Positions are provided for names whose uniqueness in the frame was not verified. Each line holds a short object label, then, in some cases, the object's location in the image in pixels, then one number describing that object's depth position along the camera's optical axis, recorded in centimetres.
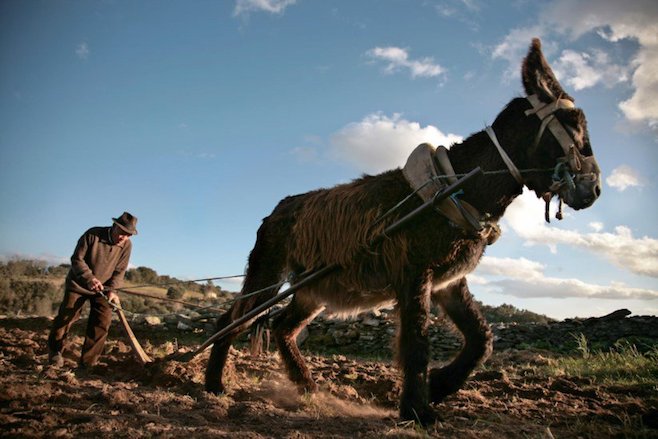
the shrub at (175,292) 2084
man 600
